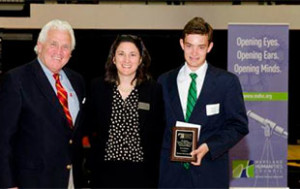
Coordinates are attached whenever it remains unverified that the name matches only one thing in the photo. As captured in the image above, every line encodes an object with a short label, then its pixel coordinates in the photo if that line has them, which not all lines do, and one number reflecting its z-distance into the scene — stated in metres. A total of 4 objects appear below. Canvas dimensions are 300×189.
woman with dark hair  2.98
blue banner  6.35
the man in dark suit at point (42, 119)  2.79
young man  3.13
